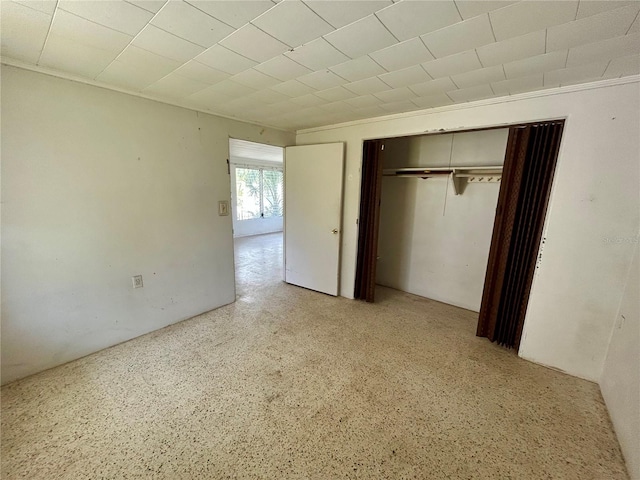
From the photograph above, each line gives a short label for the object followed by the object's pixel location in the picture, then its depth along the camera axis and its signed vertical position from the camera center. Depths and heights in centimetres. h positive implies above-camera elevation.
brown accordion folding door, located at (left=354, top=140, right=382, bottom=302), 299 -30
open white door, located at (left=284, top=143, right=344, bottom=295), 320 -26
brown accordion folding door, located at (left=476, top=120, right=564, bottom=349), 206 -24
